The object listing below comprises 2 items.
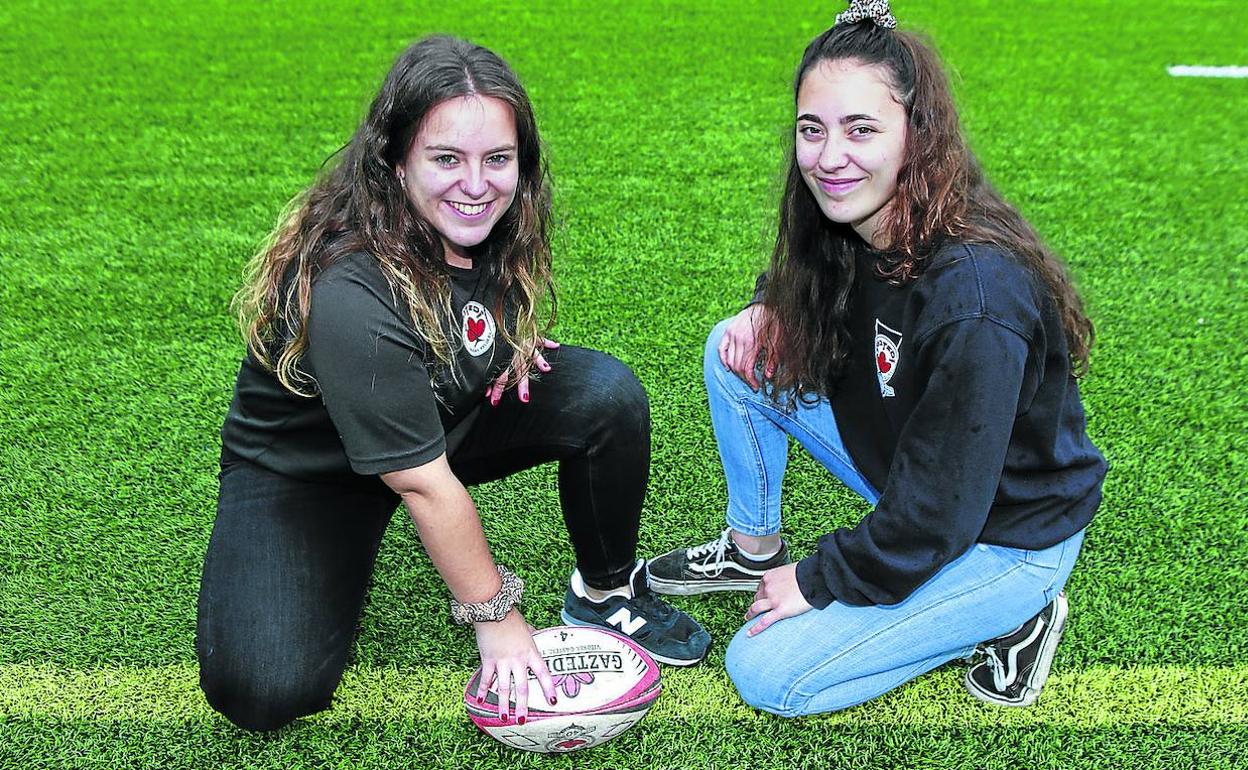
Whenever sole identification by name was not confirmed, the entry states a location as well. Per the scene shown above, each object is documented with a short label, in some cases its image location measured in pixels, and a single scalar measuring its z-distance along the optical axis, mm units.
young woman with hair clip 1812
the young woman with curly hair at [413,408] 1871
